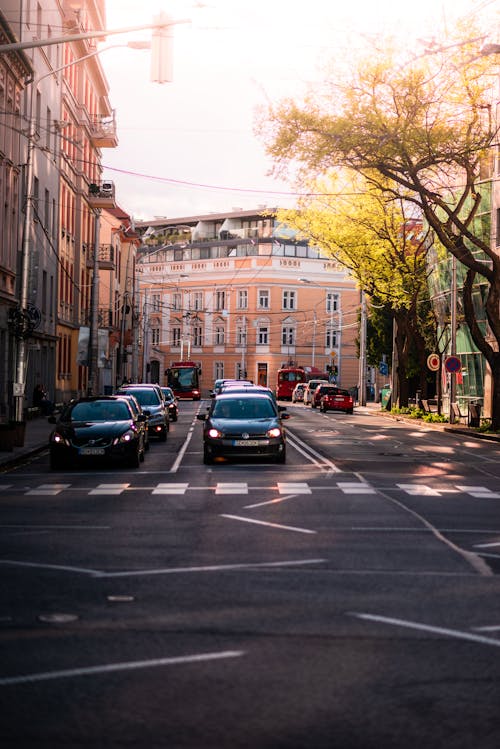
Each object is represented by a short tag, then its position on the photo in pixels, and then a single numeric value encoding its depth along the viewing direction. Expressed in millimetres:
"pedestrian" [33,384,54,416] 49125
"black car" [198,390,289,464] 25109
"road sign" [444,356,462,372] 47344
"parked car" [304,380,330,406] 84625
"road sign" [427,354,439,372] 53550
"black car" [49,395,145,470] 24031
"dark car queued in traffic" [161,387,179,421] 48656
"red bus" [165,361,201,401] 92750
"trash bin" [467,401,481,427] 46250
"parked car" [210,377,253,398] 54038
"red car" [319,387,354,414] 68062
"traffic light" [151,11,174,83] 16312
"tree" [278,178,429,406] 55469
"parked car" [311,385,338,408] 69625
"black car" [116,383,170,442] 35500
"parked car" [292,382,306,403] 92562
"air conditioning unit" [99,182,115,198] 69438
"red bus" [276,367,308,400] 98438
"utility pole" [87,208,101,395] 44750
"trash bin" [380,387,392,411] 69125
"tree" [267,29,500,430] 36250
